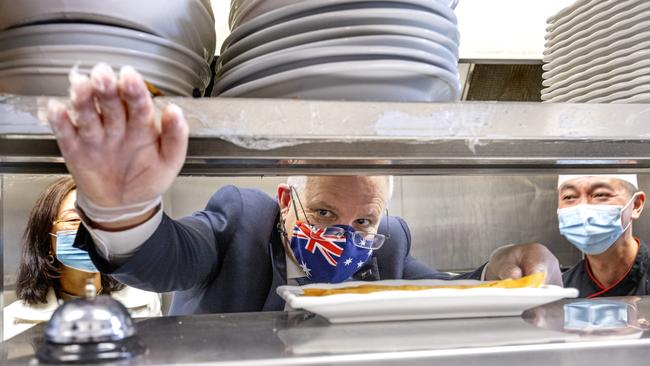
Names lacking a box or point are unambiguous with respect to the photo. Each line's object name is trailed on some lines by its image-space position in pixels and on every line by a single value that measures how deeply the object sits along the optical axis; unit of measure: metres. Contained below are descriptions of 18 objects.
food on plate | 0.89
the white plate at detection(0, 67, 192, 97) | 0.68
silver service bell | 0.63
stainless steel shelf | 0.68
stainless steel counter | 0.68
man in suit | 0.59
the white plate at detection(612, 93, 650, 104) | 0.85
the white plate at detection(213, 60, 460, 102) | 0.71
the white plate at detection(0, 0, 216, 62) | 0.68
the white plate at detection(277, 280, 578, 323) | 0.81
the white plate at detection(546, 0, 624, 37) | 0.97
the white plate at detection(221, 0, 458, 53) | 0.71
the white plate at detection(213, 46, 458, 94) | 0.71
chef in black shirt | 2.85
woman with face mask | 2.80
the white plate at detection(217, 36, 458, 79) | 0.71
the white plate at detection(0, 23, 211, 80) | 0.68
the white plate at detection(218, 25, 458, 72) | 0.72
